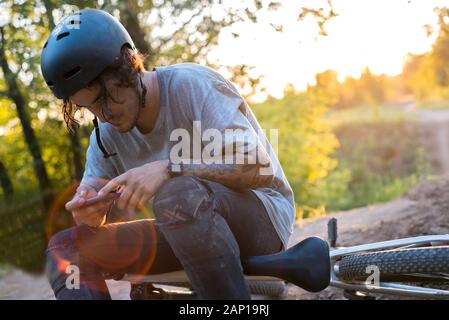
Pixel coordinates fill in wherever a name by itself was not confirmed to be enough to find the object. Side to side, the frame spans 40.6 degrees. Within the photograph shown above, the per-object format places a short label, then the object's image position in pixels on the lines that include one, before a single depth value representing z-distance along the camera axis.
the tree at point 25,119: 5.91
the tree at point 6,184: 7.72
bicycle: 2.15
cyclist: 1.97
